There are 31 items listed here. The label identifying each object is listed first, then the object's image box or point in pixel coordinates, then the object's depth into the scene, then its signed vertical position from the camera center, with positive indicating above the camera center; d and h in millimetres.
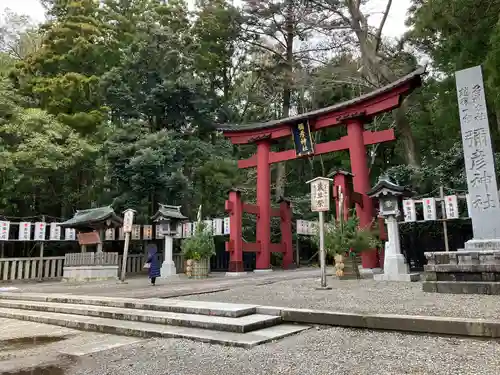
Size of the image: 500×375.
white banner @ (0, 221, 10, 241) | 14560 +822
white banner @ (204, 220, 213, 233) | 15070 +926
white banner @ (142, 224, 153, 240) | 17125 +748
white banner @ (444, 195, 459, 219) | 12406 +1245
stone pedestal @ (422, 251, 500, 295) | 6152 -479
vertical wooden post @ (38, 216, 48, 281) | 15706 -791
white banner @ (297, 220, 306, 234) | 18359 +935
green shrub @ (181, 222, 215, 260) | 13898 +92
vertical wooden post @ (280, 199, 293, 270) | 17788 +673
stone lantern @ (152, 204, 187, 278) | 15047 +821
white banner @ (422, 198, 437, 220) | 12789 +1220
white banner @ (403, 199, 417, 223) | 13297 +1206
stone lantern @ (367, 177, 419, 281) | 9641 +580
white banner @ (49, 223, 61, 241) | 16016 +766
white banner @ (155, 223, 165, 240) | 15506 +696
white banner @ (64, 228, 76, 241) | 16697 +698
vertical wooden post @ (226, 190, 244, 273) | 15172 +851
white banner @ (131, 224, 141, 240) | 16938 +748
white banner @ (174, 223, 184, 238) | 15677 +765
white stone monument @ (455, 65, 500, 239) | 7008 +1704
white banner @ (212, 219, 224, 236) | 16391 +926
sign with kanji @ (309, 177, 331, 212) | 8281 +1150
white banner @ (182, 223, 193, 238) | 16852 +838
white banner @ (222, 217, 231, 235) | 16191 +913
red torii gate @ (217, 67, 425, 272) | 12734 +3817
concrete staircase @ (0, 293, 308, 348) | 4480 -1024
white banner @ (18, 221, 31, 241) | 15102 +781
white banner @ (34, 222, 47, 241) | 15492 +791
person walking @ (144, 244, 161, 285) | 11305 -521
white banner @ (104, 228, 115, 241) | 16938 +679
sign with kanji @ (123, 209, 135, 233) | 12750 +962
